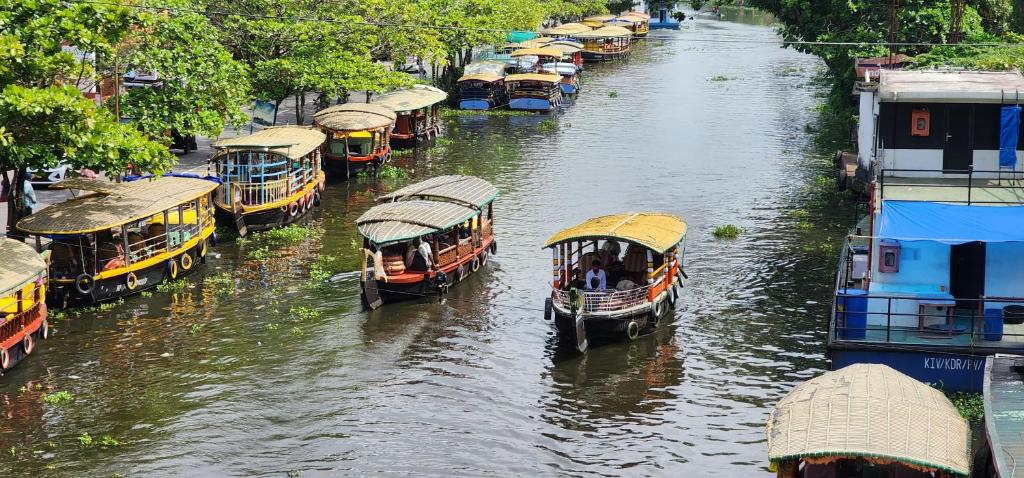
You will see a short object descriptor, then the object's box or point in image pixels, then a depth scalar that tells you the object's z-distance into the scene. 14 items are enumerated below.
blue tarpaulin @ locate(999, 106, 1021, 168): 30.77
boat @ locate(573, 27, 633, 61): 95.00
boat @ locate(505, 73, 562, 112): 69.25
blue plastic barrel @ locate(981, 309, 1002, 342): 24.99
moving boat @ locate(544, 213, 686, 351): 29.75
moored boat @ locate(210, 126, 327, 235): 40.00
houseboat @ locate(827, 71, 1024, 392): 24.92
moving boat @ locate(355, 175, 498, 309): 32.97
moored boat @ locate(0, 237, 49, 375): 27.19
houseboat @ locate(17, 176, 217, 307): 32.06
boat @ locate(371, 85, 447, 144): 55.97
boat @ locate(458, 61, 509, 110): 69.81
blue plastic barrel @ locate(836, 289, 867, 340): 25.47
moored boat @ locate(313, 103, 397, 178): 49.62
